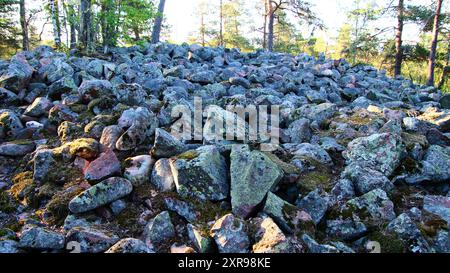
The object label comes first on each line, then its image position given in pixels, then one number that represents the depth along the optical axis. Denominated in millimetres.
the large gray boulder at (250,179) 3551
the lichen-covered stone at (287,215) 3285
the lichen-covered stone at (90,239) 3088
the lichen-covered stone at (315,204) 3575
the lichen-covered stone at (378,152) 4285
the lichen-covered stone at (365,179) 3871
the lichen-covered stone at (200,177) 3801
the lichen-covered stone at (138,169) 4070
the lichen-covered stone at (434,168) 4199
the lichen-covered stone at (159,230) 3348
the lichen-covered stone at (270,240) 2939
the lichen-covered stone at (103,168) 3949
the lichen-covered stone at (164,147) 4273
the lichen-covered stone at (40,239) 3010
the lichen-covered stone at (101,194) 3609
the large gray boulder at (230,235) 3102
